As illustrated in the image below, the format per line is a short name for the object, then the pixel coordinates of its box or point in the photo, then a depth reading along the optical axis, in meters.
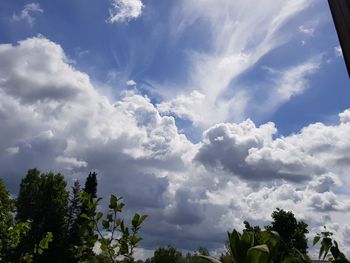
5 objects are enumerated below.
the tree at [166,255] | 63.94
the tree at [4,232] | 7.17
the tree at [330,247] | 2.57
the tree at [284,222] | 29.47
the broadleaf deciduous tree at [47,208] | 56.16
